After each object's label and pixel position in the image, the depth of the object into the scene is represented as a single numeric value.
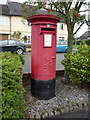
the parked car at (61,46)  9.96
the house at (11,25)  12.36
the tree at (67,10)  2.34
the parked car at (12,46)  7.83
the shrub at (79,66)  2.17
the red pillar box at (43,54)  1.86
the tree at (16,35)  11.43
